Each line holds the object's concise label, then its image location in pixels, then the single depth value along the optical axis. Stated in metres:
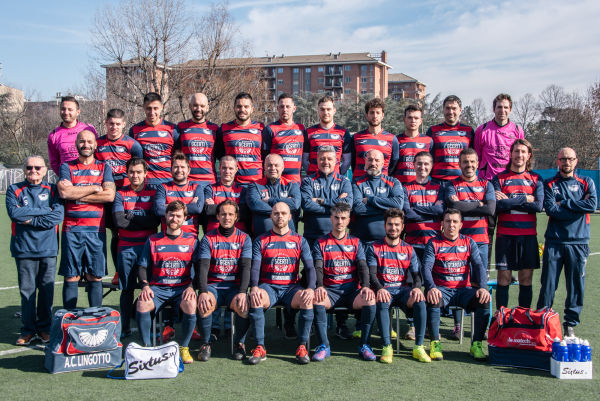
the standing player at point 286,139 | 6.26
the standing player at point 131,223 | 5.51
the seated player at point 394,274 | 4.98
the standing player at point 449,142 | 6.28
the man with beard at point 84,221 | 5.45
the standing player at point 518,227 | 5.65
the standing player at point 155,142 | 6.14
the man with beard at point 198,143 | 6.20
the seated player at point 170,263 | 5.01
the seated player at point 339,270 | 5.04
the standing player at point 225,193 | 5.74
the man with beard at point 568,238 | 5.55
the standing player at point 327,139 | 6.32
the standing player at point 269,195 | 5.62
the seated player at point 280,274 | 4.96
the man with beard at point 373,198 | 5.72
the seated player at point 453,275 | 5.00
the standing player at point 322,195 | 5.68
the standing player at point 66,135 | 6.16
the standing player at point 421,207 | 5.76
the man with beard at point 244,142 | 6.20
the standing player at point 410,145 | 6.29
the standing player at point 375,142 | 6.23
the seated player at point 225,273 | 4.93
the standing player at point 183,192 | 5.56
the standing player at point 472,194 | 5.63
